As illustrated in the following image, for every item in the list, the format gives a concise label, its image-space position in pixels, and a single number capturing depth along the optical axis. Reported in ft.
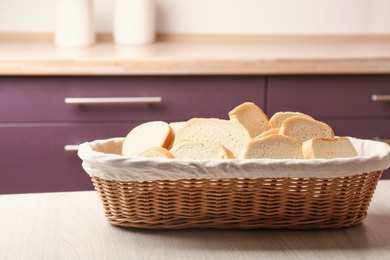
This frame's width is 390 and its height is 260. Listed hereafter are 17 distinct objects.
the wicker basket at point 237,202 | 4.65
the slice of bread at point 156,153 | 4.80
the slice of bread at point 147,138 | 5.05
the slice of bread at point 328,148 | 4.84
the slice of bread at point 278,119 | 5.24
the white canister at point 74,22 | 8.60
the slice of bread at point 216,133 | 5.07
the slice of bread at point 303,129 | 5.09
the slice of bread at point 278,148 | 4.84
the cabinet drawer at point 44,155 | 7.85
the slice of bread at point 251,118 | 5.21
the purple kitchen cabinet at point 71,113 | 7.78
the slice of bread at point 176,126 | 5.15
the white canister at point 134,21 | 8.83
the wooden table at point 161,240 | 4.43
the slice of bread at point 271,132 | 5.06
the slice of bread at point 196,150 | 4.86
